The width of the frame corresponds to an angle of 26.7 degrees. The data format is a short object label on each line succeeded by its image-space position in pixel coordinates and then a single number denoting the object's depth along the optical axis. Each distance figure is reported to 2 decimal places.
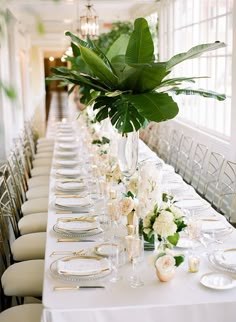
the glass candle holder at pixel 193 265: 2.25
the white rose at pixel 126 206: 2.56
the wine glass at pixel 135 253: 2.11
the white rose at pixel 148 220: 2.36
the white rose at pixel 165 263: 2.10
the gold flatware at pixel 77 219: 3.01
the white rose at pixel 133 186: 2.90
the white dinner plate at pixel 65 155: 5.73
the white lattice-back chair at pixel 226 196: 5.44
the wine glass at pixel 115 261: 2.19
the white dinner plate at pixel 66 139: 6.98
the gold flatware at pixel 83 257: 2.36
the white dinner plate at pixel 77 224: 2.83
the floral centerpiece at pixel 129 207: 2.56
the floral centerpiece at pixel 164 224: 2.27
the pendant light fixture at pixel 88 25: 7.79
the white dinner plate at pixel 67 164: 5.10
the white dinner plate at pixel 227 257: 2.29
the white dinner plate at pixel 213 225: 2.76
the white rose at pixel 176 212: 2.40
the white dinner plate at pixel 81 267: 2.17
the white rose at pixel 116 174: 3.48
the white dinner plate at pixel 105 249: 2.42
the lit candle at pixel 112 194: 3.10
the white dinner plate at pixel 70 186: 3.91
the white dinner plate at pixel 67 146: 6.25
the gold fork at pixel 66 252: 2.50
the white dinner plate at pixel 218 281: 2.07
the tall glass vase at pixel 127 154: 3.49
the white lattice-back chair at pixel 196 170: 6.69
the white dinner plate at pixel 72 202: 3.39
